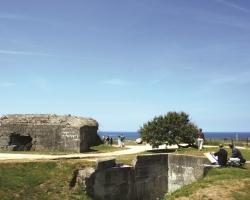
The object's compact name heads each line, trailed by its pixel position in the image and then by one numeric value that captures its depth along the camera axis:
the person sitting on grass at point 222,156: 17.48
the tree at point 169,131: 26.23
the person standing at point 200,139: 25.70
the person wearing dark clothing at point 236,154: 18.04
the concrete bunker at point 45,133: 25.31
